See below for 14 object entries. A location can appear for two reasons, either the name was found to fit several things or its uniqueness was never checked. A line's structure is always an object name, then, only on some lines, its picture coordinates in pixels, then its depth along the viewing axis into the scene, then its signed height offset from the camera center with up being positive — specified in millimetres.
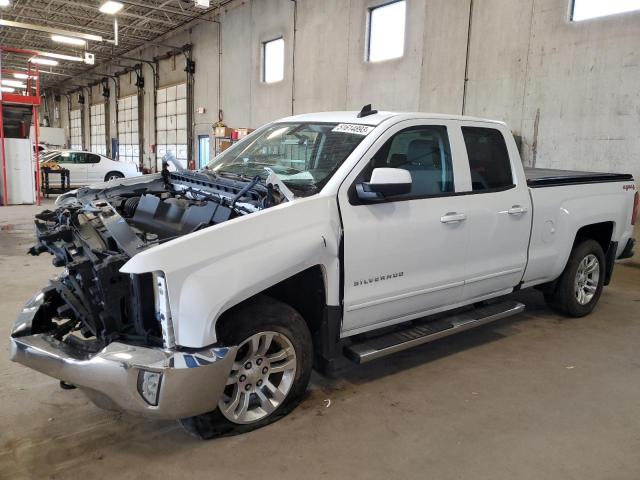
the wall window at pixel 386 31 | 11422 +3130
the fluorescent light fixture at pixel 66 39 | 16166 +3663
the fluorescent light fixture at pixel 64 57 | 15766 +3313
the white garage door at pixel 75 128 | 34281 +1696
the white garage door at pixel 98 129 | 29969 +1469
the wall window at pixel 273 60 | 15328 +3103
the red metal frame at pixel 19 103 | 12539 +1182
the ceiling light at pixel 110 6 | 13422 +3944
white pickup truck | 2326 -544
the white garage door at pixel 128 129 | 25250 +1305
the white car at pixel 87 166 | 16594 -431
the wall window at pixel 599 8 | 7668 +2621
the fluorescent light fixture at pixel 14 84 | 29412 +3937
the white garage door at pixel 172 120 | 20578 +1533
